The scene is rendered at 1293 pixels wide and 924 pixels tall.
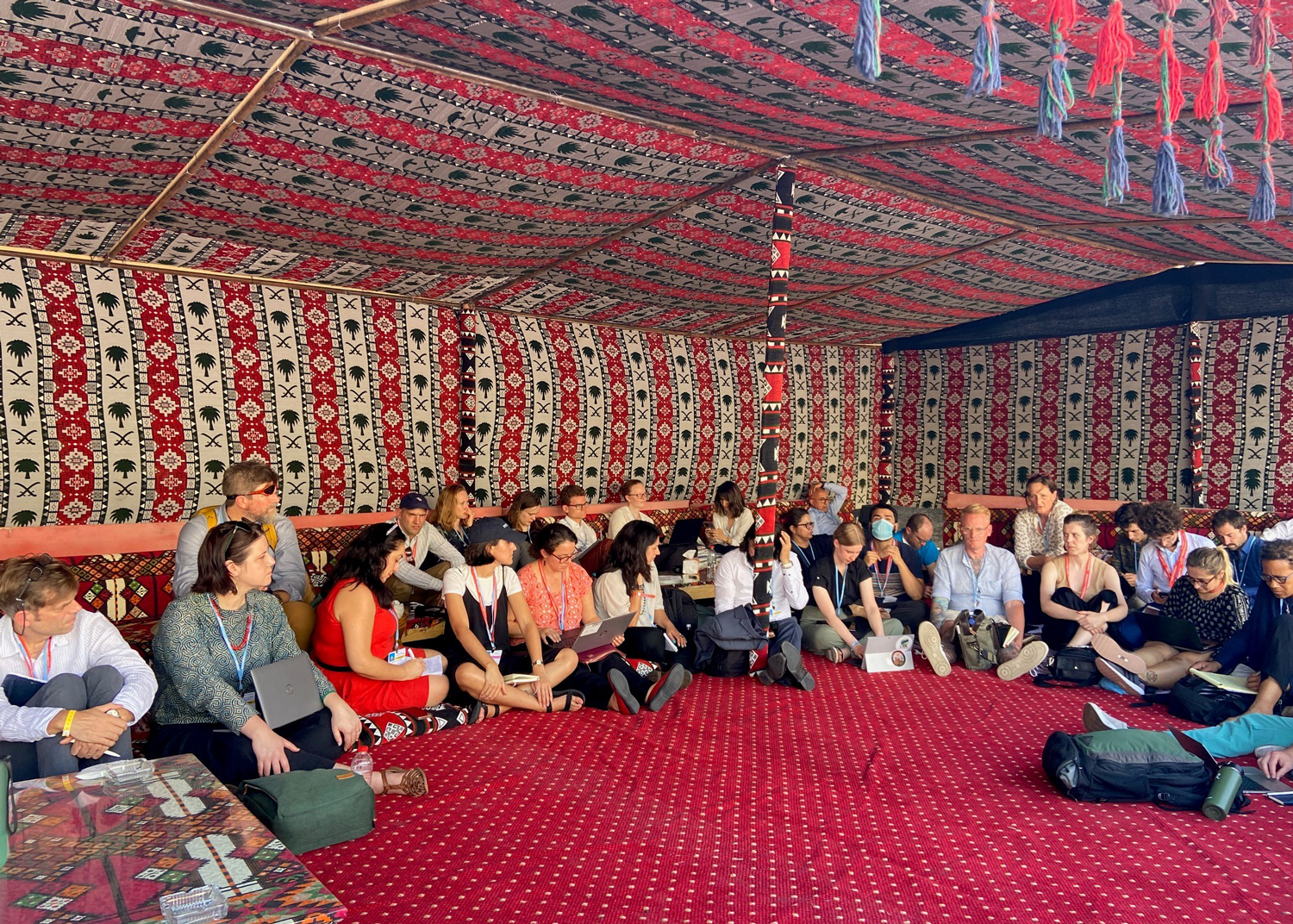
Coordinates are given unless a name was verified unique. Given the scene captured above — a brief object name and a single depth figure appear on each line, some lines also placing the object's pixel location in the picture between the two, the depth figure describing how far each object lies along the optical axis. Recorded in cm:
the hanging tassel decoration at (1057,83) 268
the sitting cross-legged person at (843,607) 650
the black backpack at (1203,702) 504
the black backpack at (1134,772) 405
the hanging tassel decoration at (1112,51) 286
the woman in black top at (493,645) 506
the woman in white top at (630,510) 831
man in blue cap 648
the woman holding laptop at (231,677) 382
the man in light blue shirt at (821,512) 905
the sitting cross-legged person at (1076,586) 636
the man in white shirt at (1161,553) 660
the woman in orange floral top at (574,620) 526
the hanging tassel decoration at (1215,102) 294
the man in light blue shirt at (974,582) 655
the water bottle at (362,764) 406
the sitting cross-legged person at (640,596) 600
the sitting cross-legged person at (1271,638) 470
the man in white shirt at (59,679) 337
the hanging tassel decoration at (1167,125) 307
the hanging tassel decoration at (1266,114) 304
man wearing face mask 701
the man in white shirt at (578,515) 790
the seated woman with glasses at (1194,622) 552
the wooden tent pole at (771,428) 603
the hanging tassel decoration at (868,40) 250
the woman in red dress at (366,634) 470
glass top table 208
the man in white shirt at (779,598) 578
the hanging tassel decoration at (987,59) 265
